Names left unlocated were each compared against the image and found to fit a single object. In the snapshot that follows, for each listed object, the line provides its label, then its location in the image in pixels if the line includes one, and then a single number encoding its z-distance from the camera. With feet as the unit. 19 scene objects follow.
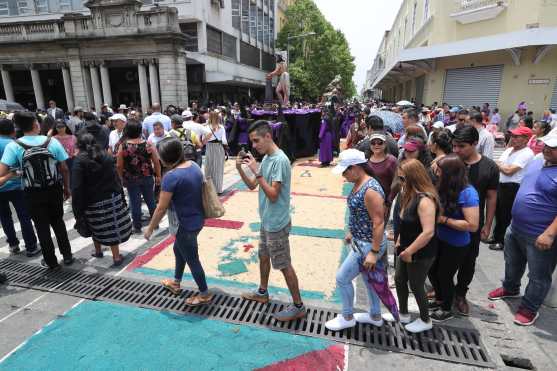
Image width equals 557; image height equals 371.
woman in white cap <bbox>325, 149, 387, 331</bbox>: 8.93
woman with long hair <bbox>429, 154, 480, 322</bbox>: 9.68
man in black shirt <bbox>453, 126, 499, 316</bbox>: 11.30
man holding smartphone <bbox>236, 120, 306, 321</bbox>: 9.80
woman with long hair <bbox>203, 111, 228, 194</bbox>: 23.59
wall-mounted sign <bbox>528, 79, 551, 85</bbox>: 50.82
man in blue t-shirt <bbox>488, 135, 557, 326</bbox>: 9.91
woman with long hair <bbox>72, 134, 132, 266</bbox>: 13.12
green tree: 130.72
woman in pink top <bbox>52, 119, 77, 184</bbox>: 19.98
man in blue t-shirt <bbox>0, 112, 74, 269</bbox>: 13.21
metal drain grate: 9.83
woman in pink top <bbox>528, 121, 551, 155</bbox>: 19.70
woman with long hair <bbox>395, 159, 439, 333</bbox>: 8.91
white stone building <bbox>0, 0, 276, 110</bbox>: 66.39
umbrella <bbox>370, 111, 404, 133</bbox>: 25.35
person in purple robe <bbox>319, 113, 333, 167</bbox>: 34.14
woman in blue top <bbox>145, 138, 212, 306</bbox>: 10.52
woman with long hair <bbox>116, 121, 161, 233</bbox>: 16.56
